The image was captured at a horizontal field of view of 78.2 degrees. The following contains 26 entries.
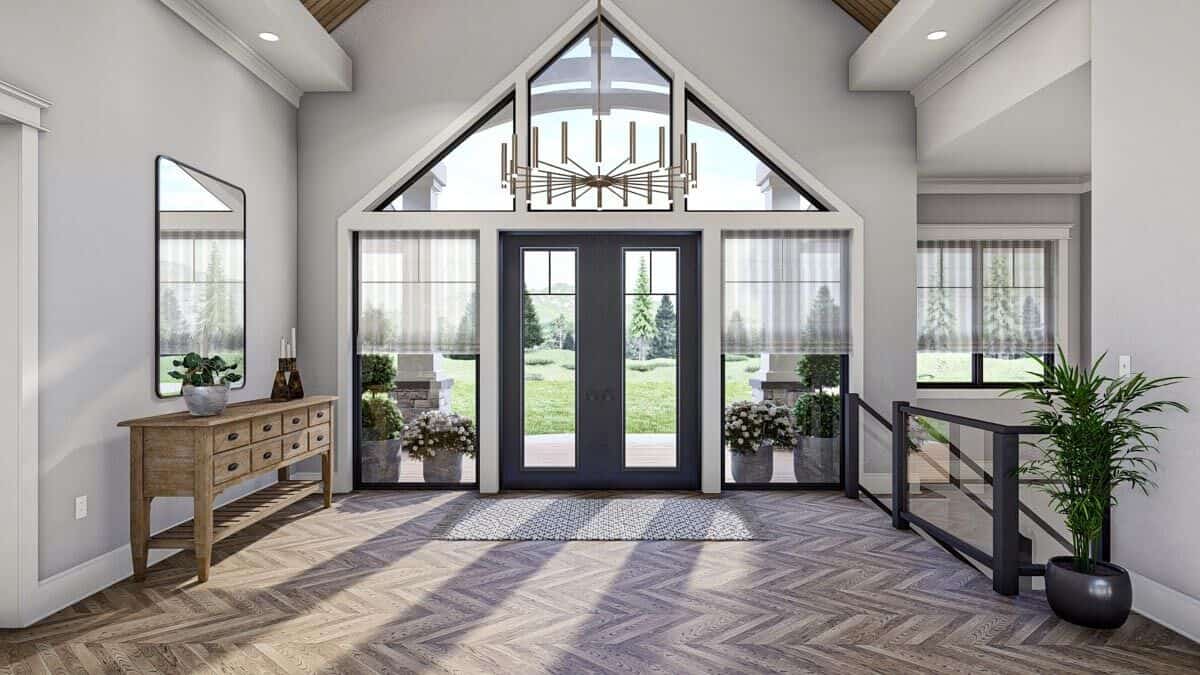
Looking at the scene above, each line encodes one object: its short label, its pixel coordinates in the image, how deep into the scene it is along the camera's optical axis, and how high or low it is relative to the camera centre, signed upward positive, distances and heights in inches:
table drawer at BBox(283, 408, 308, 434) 193.3 -22.8
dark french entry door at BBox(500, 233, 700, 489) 250.8 -8.9
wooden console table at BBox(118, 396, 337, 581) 152.5 -28.3
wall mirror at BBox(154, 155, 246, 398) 172.7 +16.7
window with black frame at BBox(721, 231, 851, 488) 244.2 -5.9
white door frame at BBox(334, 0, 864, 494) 242.2 +37.3
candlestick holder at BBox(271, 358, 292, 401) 206.4 -14.8
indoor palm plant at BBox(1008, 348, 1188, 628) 131.3 -24.2
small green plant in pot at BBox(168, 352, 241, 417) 161.5 -11.3
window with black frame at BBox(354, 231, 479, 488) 243.8 -7.6
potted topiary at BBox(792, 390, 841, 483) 249.1 -33.6
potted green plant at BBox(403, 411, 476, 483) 248.4 -36.2
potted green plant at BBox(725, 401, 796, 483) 248.7 -33.6
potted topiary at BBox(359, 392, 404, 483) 249.1 -34.4
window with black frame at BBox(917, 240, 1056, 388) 277.0 +9.3
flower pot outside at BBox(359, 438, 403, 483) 249.1 -42.4
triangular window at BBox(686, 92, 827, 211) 244.4 +52.7
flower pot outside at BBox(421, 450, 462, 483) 248.8 -44.7
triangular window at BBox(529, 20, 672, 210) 245.6 +79.4
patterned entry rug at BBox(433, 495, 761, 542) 193.8 -52.1
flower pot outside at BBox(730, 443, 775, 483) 249.4 -44.5
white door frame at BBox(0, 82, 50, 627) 130.8 -2.2
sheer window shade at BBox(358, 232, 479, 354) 243.4 +12.0
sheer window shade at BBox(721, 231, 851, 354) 244.1 +13.3
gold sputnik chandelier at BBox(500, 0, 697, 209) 165.2 +37.9
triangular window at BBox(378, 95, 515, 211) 243.9 +51.9
